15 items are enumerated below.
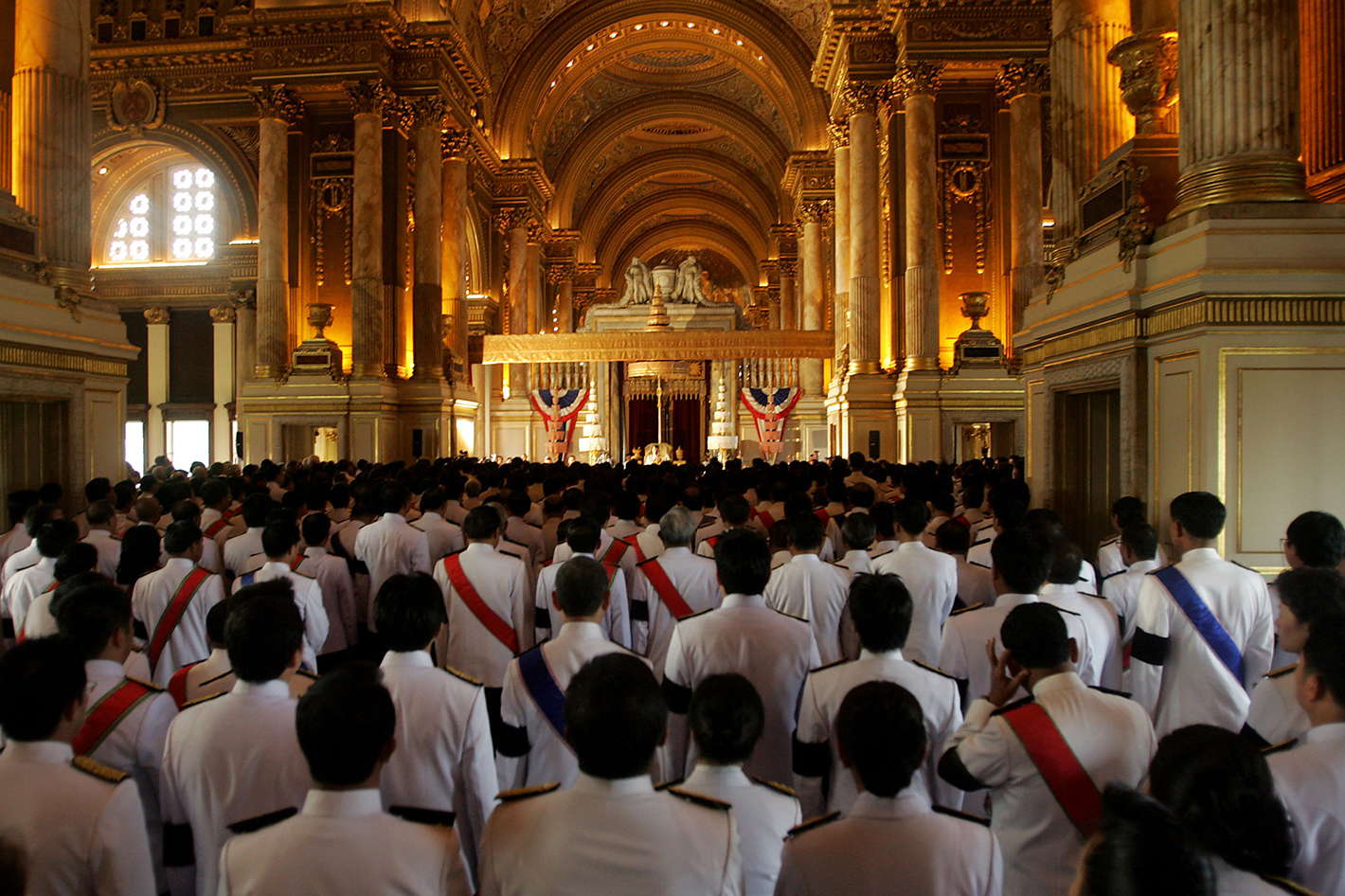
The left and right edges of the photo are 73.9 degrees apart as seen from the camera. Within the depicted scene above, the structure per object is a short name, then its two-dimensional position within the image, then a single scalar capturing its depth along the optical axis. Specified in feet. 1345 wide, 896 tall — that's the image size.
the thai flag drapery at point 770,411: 69.21
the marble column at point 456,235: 70.33
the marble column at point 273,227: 60.13
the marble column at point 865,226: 59.82
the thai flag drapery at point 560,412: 69.10
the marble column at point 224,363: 75.25
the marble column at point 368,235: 59.47
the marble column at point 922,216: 56.18
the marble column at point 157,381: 78.07
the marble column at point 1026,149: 56.08
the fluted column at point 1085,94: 29.17
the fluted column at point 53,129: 34.86
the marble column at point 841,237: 68.59
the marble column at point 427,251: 63.62
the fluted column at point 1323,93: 24.63
